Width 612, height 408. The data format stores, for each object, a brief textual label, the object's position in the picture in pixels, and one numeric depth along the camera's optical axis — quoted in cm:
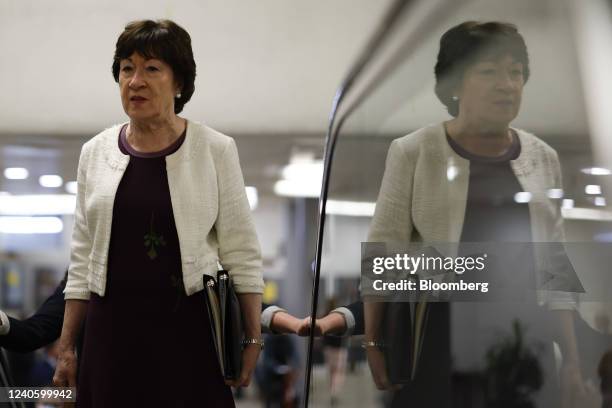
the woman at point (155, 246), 271
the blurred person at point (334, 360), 282
